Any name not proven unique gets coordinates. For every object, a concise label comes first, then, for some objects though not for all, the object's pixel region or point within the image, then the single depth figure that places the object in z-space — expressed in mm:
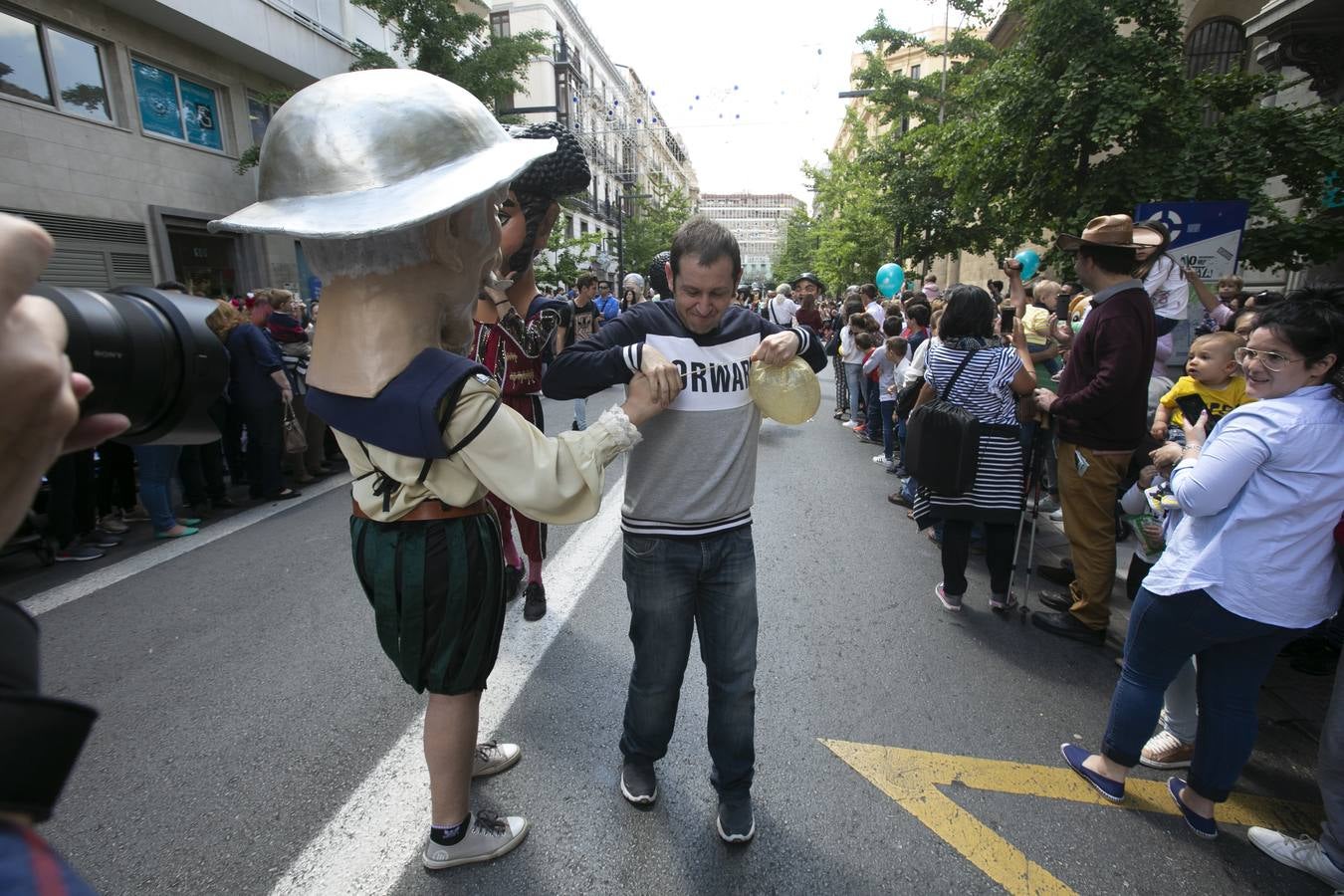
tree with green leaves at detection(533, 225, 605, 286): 19094
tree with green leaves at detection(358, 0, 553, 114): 14164
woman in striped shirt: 3613
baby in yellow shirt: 3146
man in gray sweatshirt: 1938
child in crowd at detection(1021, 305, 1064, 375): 5969
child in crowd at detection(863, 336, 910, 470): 6789
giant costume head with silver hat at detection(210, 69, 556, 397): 1383
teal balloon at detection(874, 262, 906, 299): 11547
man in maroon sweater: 3189
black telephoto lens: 1055
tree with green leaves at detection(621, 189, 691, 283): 39344
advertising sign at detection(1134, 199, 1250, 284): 5520
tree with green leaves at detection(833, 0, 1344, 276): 5969
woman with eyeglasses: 1963
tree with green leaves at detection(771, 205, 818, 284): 50281
